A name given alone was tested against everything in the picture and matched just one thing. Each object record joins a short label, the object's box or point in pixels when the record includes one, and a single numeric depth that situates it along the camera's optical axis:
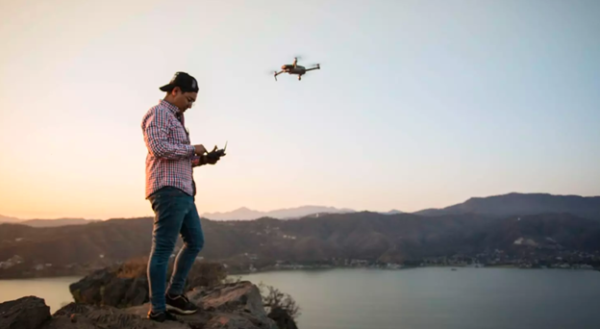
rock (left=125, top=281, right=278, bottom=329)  3.79
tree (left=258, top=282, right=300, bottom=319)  19.80
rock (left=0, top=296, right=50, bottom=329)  2.94
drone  9.33
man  3.37
